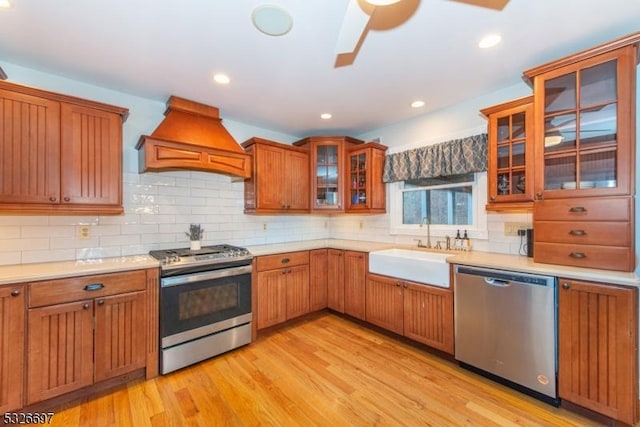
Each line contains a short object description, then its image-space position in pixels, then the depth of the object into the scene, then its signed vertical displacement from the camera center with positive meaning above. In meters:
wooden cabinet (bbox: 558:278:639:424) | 1.60 -0.83
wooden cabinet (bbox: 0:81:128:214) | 1.88 +0.46
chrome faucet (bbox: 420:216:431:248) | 3.19 -0.14
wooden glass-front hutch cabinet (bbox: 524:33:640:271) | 1.73 +0.43
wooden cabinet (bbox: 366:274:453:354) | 2.43 -0.95
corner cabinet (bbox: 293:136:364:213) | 3.66 +0.59
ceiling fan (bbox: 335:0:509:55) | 1.21 +0.92
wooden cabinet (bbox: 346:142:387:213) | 3.52 +0.46
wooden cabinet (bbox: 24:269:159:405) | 1.80 -0.85
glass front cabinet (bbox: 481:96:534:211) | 2.21 +0.51
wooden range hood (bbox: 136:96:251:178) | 2.41 +0.65
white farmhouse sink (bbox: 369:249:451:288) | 2.45 -0.51
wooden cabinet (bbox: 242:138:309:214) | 3.24 +0.44
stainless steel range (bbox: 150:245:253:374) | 2.27 -0.82
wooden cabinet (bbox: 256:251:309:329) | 2.93 -0.84
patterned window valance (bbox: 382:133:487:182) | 2.71 +0.61
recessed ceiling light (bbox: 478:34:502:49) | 1.81 +1.19
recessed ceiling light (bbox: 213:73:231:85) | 2.29 +1.17
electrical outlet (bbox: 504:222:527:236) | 2.49 -0.12
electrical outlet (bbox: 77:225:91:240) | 2.36 -0.16
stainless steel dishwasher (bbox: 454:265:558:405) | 1.88 -0.86
